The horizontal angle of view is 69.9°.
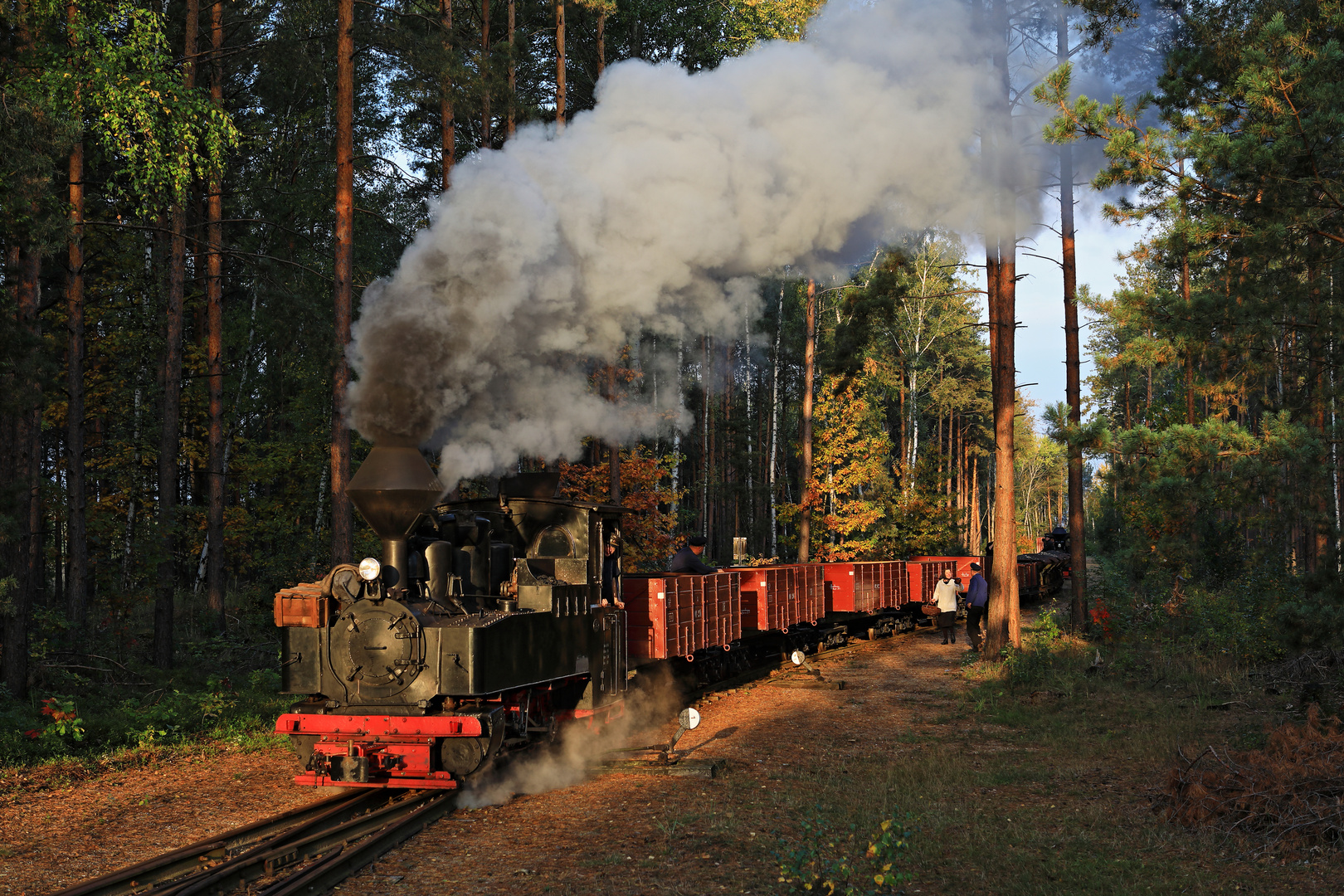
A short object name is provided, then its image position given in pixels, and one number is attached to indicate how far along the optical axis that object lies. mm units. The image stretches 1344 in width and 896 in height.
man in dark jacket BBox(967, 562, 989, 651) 19234
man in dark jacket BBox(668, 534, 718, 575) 15008
